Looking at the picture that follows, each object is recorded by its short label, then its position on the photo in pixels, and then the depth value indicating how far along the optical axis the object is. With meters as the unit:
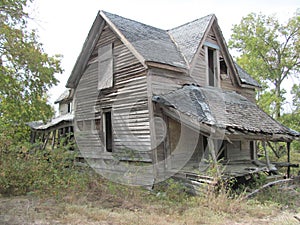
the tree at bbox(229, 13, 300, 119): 28.89
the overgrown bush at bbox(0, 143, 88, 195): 8.19
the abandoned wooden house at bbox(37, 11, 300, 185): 9.82
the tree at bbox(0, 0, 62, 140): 9.84
